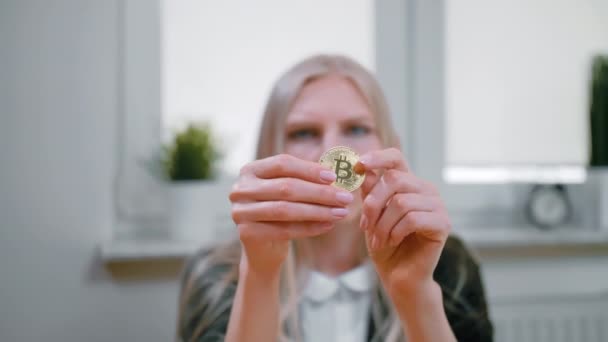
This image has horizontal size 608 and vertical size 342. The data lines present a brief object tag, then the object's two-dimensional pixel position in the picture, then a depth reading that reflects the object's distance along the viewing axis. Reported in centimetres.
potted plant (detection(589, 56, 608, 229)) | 156
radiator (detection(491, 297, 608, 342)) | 148
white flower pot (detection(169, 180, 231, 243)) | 131
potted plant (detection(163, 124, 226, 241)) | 131
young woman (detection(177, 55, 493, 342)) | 61
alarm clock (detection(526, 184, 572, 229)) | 157
